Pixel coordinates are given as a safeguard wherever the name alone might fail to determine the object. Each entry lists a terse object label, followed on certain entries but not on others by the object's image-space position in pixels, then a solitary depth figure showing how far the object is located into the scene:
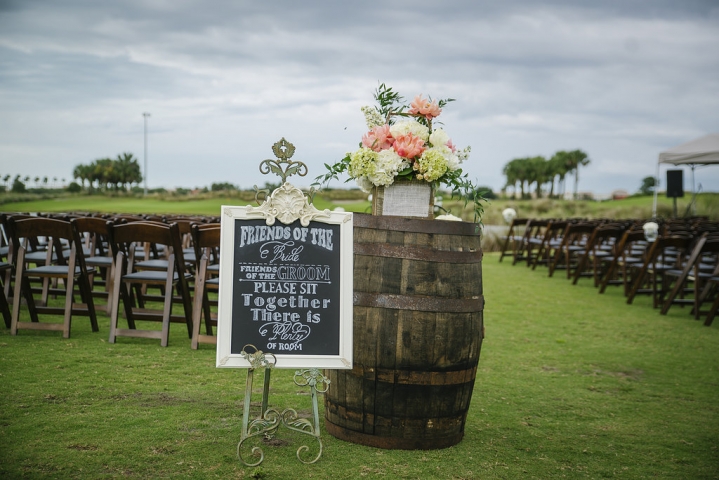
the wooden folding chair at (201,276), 5.81
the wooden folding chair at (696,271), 8.32
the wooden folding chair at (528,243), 15.61
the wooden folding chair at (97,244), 6.22
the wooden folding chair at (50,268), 5.81
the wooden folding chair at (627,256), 10.59
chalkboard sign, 3.45
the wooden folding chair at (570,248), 12.38
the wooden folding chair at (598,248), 11.48
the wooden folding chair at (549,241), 14.11
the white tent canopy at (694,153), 17.39
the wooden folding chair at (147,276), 5.71
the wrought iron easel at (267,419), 3.37
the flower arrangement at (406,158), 3.99
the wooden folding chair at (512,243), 16.02
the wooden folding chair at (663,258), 9.17
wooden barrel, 3.62
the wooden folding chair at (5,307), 6.09
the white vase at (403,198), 4.14
